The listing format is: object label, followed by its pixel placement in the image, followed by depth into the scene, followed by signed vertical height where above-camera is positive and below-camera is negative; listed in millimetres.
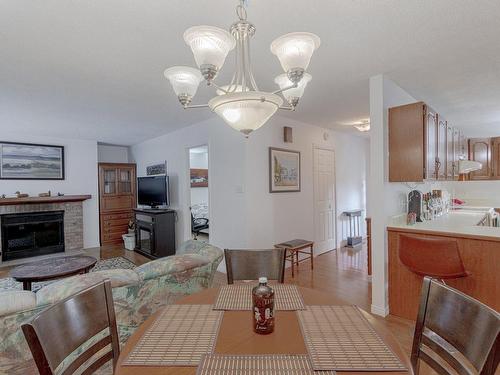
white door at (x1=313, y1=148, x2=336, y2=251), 4988 -238
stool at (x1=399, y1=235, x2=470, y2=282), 2115 -577
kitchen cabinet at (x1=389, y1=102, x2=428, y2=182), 2602 +404
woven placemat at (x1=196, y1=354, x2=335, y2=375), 875 -580
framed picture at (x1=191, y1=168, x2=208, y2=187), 7094 +270
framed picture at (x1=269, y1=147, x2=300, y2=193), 4133 +245
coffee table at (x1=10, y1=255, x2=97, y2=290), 2705 -820
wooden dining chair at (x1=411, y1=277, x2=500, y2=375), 845 -505
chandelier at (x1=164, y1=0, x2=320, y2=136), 1153 +545
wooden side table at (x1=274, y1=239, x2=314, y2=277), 3872 -845
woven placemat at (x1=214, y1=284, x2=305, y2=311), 1350 -576
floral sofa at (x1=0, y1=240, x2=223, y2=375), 1397 -619
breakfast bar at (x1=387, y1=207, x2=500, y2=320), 2211 -660
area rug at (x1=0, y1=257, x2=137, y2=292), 3641 -1253
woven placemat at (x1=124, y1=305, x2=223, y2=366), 950 -579
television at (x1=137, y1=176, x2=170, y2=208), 5227 -54
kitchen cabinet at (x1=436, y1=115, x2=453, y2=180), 3052 +378
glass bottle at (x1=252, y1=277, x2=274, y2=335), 1107 -493
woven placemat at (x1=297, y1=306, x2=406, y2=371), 910 -583
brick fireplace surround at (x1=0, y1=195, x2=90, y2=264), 5141 -376
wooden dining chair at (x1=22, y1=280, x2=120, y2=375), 896 -518
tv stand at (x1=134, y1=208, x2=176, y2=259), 4950 -793
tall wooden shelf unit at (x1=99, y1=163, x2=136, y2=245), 6180 -222
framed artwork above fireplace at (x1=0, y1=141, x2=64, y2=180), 5094 +548
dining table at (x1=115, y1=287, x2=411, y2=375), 901 -584
